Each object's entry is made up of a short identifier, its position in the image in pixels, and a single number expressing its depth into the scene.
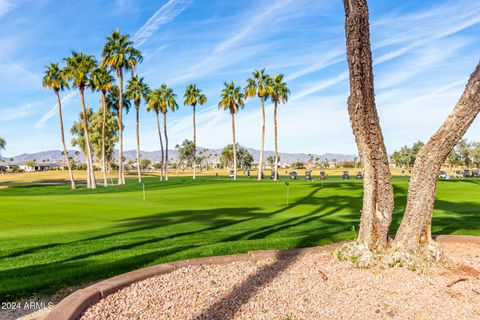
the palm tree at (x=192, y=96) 64.19
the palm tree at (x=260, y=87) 55.28
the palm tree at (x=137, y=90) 56.94
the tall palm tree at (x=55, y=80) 44.62
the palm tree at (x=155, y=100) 61.44
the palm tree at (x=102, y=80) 45.75
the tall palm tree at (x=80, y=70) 43.09
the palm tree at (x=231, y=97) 60.22
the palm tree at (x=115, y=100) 59.28
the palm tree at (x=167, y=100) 62.59
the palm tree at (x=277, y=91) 55.34
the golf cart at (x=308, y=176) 55.03
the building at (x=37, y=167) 186.50
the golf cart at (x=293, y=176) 59.09
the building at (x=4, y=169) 156.54
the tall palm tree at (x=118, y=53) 46.97
